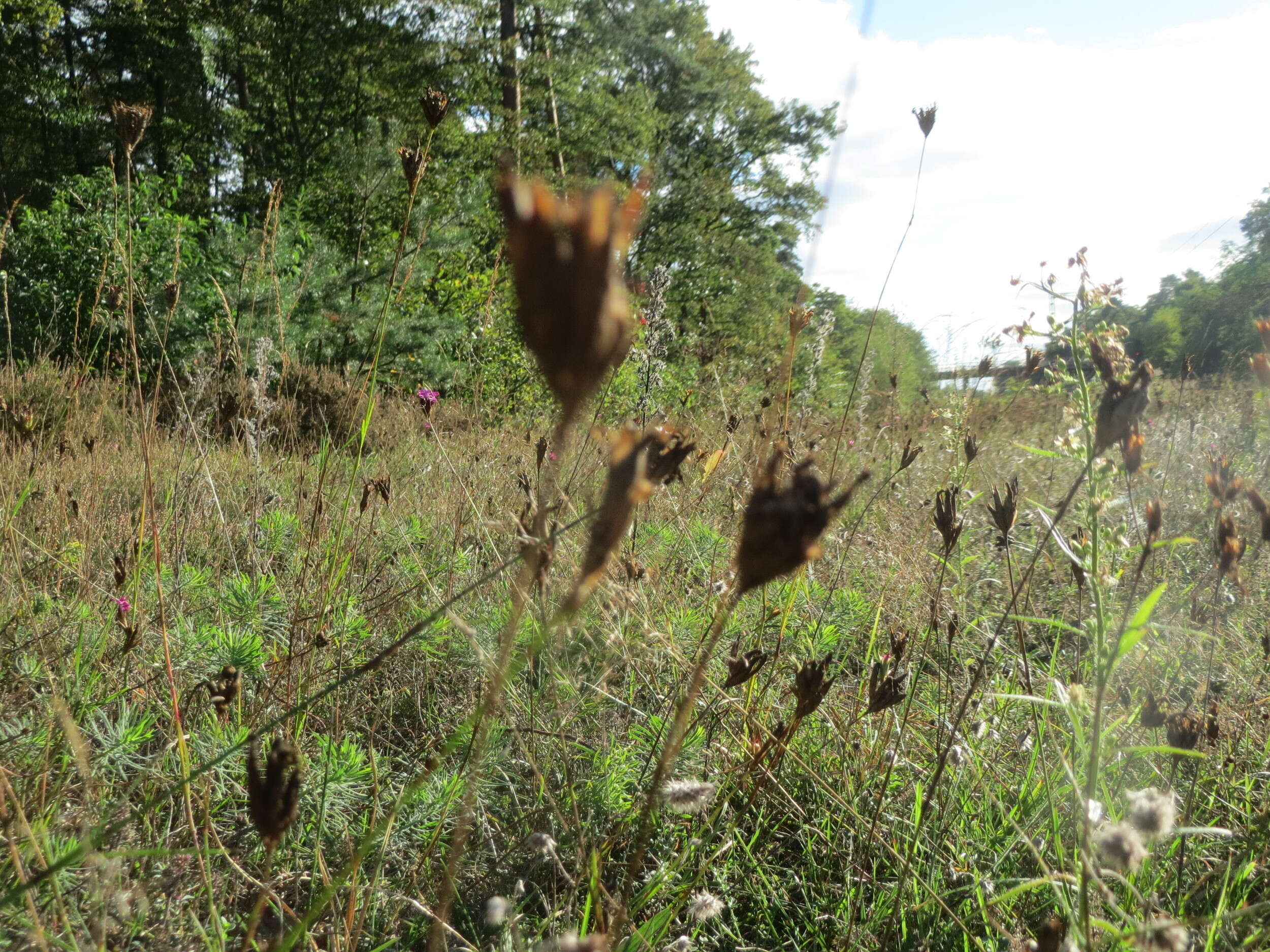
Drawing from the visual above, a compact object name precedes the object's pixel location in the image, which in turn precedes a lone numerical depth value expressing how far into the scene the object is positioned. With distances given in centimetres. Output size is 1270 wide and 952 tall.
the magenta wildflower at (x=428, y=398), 168
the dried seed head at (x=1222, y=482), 109
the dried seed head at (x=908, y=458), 120
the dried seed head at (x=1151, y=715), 104
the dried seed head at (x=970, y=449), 133
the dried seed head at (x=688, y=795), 25
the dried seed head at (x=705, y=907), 27
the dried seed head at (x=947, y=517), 101
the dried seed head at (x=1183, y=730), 95
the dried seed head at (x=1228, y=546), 96
